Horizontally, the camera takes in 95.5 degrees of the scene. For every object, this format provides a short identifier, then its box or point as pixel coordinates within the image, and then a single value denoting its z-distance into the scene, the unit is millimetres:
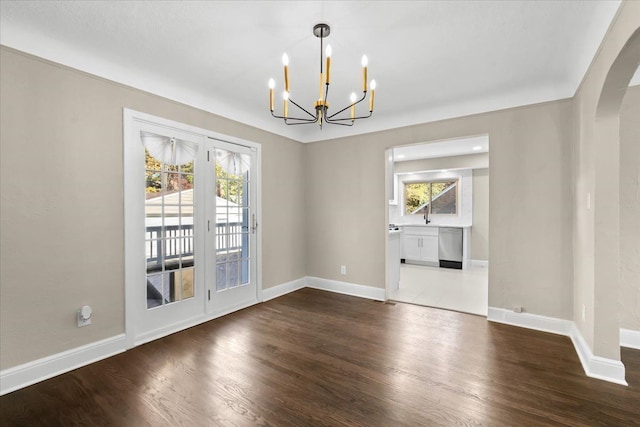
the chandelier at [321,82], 1848
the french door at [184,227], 2828
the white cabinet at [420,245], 6703
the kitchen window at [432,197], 6918
